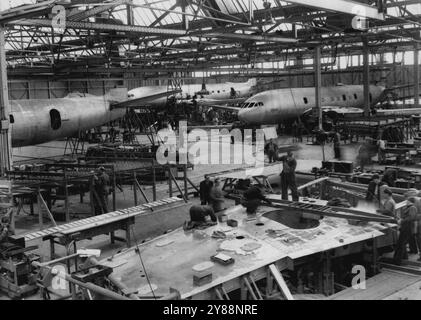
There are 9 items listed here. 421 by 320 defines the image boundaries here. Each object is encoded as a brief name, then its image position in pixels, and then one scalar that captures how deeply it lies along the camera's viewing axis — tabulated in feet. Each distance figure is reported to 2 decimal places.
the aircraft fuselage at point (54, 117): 76.38
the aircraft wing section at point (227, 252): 27.40
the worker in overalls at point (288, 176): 49.77
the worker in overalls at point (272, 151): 78.18
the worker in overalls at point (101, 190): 50.84
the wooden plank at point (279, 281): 27.78
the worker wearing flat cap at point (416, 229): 36.78
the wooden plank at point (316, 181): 48.10
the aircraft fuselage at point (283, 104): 109.50
